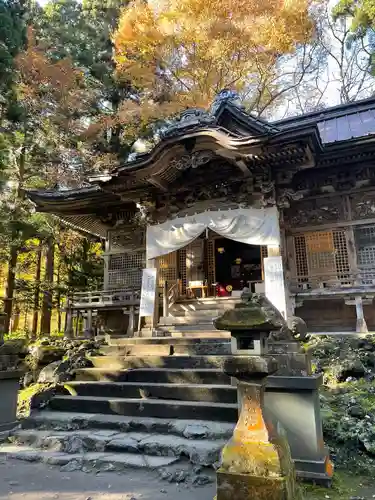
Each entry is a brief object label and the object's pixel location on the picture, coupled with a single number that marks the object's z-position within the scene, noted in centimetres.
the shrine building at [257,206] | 891
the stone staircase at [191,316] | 925
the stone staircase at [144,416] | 441
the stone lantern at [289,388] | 347
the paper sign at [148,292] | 991
